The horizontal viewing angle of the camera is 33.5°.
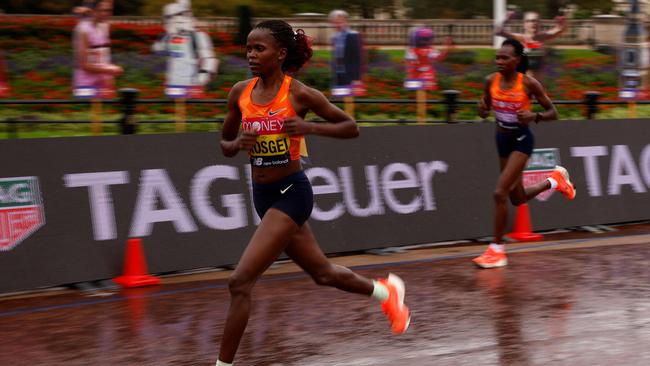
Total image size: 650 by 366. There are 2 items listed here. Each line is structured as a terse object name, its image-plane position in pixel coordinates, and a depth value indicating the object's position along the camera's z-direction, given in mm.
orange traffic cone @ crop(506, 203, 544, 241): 12930
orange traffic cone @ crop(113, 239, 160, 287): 9805
